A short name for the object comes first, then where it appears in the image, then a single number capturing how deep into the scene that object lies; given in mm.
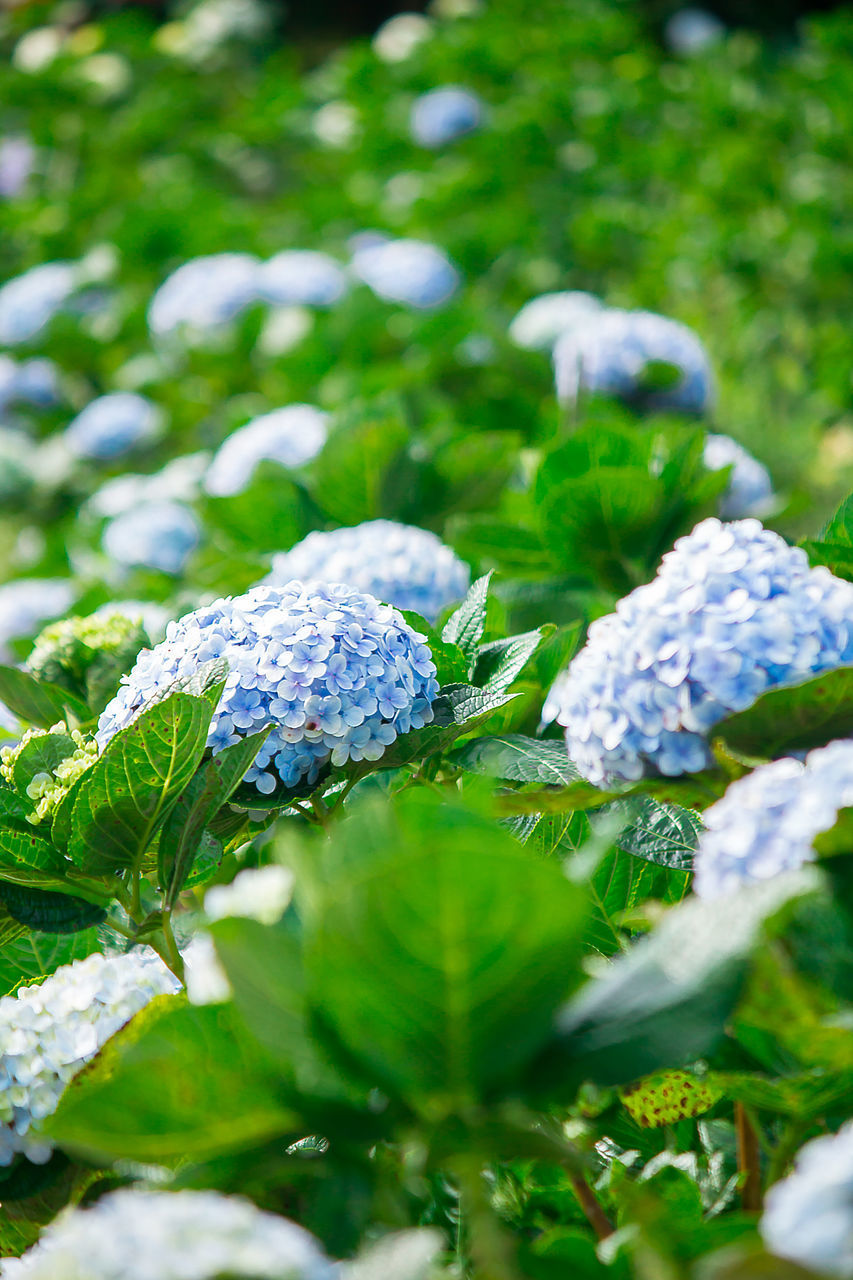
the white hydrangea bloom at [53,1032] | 2628
